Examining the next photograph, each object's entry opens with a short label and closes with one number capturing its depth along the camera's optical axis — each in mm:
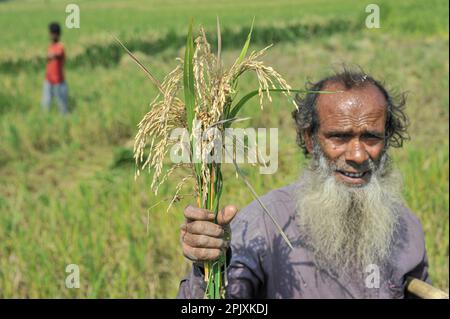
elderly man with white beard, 2381
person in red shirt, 9337
